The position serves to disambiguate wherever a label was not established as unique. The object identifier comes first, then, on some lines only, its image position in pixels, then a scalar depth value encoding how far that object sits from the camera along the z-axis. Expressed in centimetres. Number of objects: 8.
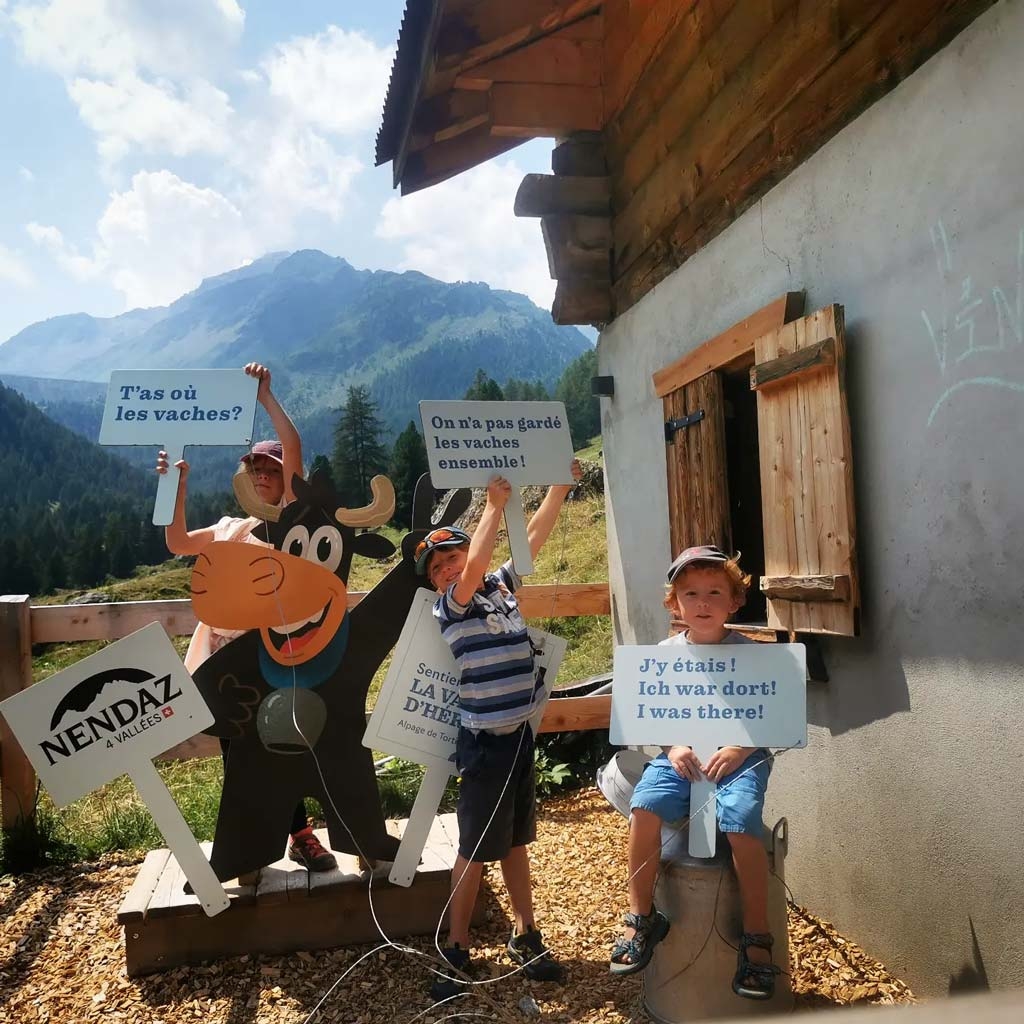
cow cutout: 299
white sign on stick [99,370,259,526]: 305
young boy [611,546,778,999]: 231
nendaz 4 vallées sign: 277
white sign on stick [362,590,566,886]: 295
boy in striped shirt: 275
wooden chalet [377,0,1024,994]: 234
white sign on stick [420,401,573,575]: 286
